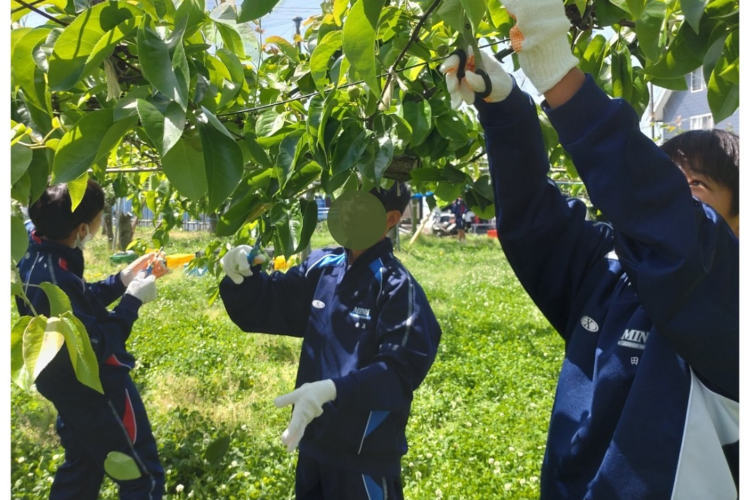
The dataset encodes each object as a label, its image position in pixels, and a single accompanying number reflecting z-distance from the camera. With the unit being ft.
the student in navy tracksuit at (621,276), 2.66
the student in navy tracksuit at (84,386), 6.98
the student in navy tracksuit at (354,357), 5.23
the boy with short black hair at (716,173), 3.43
